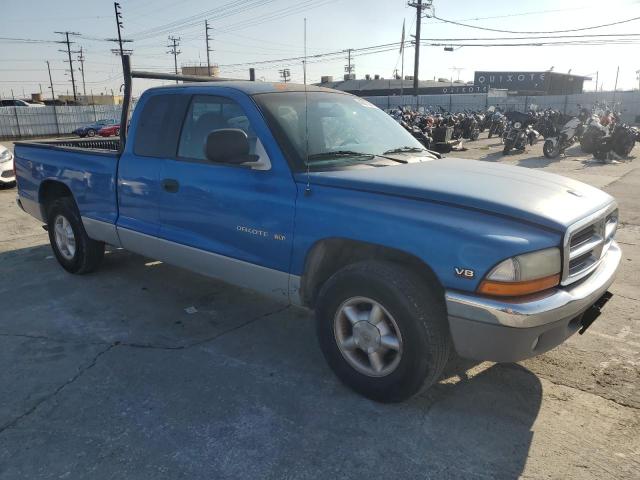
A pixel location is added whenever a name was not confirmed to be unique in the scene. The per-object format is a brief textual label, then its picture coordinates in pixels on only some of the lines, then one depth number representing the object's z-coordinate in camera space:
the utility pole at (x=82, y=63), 86.19
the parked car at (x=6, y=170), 10.79
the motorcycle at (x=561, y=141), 16.94
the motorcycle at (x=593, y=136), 16.34
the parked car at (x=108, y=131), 28.27
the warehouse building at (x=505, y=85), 70.75
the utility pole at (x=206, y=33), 70.55
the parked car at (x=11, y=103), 41.29
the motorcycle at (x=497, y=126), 24.97
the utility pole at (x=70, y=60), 74.34
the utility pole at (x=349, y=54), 46.05
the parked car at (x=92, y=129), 30.03
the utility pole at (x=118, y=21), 48.33
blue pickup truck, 2.55
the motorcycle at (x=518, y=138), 17.95
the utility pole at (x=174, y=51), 74.09
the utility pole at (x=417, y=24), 36.47
